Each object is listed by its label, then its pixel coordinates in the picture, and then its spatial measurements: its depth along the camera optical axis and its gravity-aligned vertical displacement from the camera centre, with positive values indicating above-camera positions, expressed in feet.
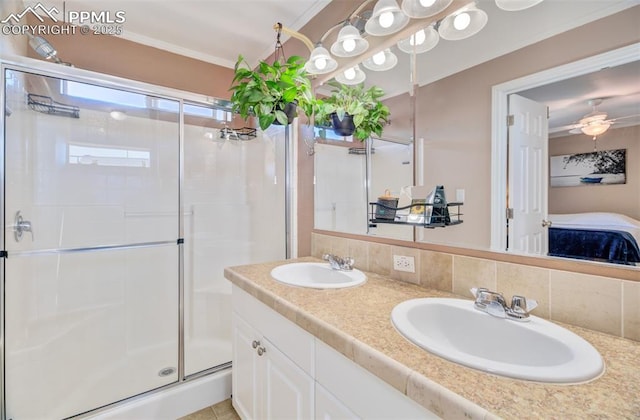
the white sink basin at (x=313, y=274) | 4.54 -1.12
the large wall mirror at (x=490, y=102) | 2.65 +1.30
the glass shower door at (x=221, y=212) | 7.37 -0.09
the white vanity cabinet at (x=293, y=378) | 2.32 -1.76
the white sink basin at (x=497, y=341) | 1.94 -1.10
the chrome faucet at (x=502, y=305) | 2.72 -0.95
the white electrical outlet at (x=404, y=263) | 4.18 -0.81
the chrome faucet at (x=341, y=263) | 4.73 -0.91
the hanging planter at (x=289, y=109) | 5.29 +1.86
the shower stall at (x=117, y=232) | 5.22 -0.56
